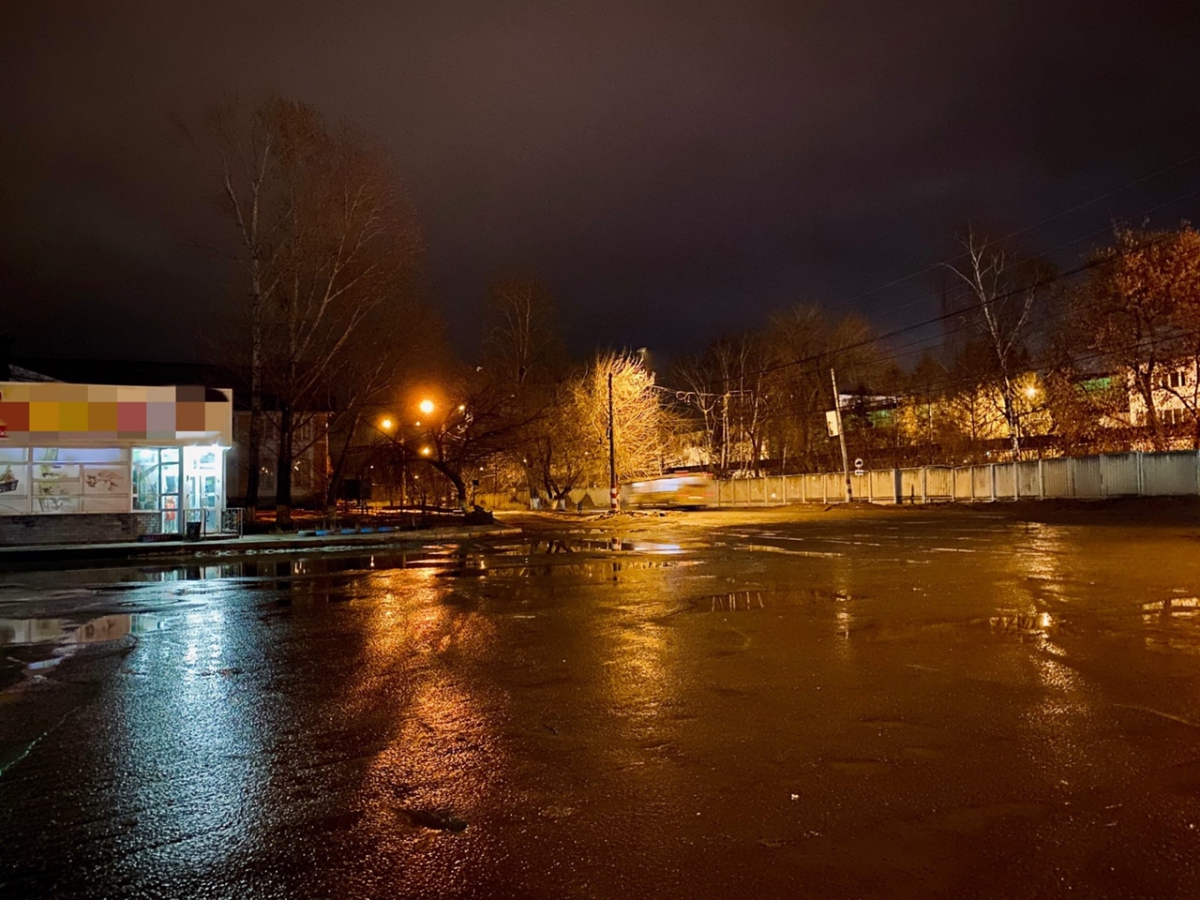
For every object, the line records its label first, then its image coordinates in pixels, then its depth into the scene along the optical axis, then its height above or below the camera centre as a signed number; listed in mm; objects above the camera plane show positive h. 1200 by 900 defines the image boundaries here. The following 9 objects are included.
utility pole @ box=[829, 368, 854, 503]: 46188 +2471
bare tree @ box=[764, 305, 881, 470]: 59781 +8138
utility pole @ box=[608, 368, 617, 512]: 46562 +749
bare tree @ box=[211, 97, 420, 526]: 29234 +6345
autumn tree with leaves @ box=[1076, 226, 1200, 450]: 34406 +6976
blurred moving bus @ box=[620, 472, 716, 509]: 61188 -413
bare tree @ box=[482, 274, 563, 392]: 54562 +9779
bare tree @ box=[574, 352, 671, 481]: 53906 +5338
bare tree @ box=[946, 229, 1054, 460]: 42156 +7758
